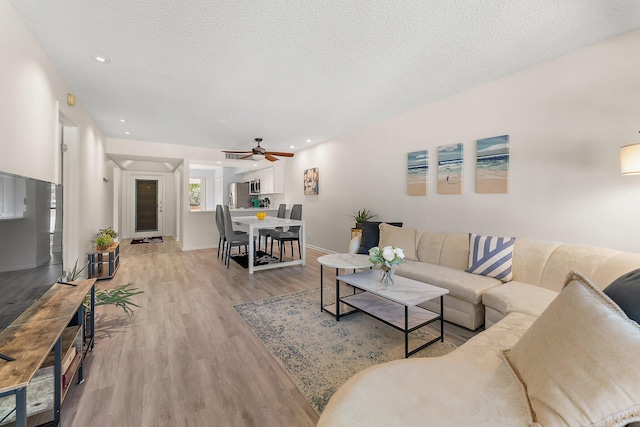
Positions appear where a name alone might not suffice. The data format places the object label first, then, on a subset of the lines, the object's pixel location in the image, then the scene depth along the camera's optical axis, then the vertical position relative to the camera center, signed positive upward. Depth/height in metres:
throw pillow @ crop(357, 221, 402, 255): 3.66 -0.36
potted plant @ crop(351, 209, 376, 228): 4.56 -0.10
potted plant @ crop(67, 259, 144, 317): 2.06 -0.77
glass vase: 2.31 -0.56
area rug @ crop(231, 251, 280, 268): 4.86 -0.97
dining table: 4.22 -0.43
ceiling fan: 4.77 +1.03
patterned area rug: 1.80 -1.11
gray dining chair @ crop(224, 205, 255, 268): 4.60 -0.50
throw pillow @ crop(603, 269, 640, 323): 0.90 -0.30
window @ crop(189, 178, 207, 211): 9.68 +0.60
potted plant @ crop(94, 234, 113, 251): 3.98 -0.53
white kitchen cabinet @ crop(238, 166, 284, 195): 7.23 +0.83
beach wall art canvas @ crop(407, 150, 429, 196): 3.73 +0.56
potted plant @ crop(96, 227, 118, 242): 4.29 -0.43
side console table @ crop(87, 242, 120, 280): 3.86 -0.83
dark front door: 8.12 +0.08
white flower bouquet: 2.25 -0.42
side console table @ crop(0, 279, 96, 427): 0.92 -0.60
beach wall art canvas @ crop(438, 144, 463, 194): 3.35 +0.55
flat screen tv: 1.25 -0.20
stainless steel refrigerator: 8.52 +0.42
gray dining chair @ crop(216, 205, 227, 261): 5.04 -0.24
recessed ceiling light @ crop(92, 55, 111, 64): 2.47 +1.41
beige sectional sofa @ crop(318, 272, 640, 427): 0.75 -0.60
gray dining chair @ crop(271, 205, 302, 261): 5.01 -0.46
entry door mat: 7.19 -0.92
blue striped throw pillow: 2.57 -0.45
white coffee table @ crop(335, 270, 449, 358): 2.02 -0.85
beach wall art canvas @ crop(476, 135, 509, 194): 2.93 +0.54
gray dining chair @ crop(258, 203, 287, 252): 5.47 -0.44
